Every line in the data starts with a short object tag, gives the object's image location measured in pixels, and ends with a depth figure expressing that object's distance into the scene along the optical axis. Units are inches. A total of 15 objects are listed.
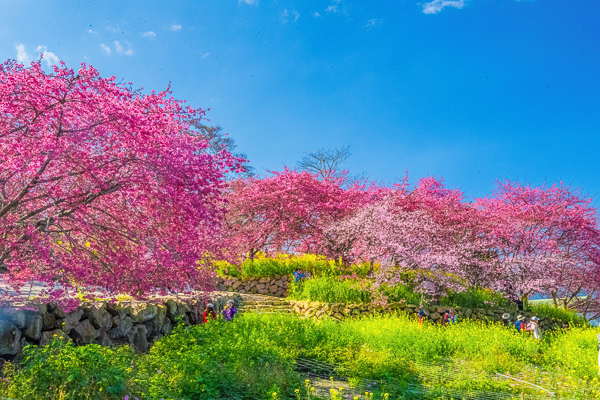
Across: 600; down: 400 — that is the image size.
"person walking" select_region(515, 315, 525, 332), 525.8
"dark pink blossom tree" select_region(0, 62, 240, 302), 201.9
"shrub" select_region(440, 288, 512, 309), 597.9
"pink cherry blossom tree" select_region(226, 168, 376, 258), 623.8
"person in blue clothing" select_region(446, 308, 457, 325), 518.5
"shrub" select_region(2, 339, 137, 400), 162.1
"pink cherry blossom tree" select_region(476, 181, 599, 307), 623.5
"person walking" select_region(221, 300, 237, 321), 406.3
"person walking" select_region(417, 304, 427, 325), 504.7
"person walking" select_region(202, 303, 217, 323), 392.6
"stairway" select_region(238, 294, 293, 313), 524.7
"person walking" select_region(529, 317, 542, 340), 445.7
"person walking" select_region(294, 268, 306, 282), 599.4
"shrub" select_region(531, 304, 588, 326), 697.0
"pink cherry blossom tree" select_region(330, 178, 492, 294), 534.3
